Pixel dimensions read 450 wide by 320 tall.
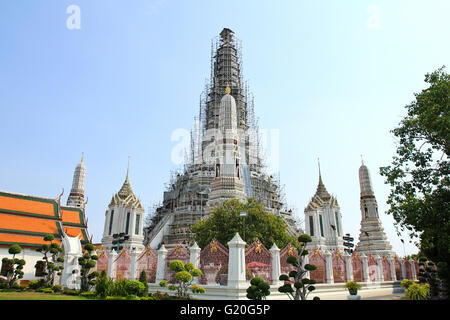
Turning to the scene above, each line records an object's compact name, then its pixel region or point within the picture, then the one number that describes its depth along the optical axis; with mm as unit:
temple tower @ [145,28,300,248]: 32188
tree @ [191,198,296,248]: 19438
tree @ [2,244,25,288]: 18594
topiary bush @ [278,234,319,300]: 11367
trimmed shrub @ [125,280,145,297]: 12617
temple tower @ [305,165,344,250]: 35625
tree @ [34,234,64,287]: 18891
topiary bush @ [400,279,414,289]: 19573
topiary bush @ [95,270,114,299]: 14562
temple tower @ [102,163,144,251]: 34781
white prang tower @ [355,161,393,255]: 35688
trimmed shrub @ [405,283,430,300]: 15445
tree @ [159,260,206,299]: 12812
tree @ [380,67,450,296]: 12859
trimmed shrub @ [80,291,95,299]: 15864
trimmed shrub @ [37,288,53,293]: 17266
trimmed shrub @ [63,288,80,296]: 16919
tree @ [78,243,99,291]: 17438
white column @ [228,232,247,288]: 13055
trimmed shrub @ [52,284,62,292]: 18023
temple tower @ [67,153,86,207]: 43375
